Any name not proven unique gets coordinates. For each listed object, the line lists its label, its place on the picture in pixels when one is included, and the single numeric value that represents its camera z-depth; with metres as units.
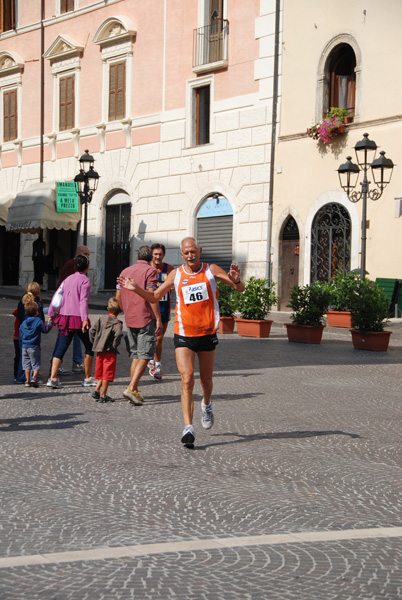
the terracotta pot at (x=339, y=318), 20.78
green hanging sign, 33.97
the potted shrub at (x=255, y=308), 19.27
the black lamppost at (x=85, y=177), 27.50
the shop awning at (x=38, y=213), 33.97
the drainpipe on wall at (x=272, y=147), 27.17
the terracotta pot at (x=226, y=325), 20.12
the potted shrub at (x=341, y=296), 19.33
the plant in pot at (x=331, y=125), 25.03
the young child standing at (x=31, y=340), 11.66
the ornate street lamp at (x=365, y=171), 20.53
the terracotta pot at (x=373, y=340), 17.34
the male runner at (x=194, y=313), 8.11
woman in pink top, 11.81
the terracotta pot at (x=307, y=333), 18.35
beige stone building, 24.00
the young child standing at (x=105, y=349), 10.41
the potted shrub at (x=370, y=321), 17.39
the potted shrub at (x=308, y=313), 18.42
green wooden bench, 23.31
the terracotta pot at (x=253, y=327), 19.27
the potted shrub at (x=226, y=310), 20.11
